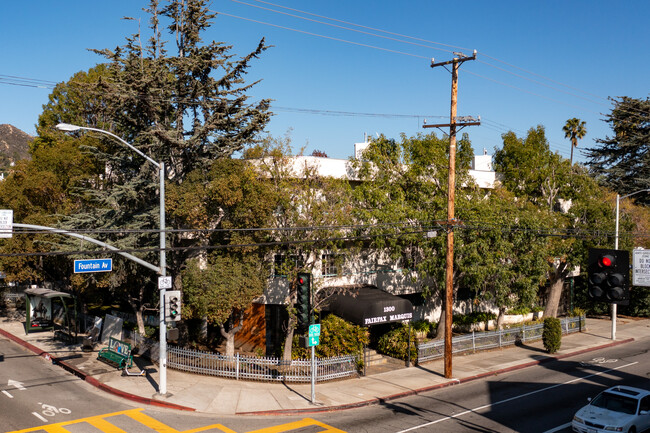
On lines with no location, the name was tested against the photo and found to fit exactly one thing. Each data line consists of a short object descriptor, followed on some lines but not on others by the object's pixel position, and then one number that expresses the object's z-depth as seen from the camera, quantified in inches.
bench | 906.1
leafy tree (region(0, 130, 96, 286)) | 1177.8
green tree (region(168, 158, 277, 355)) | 874.1
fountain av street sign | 726.5
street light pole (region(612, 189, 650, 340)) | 1373.0
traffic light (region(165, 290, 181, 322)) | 777.6
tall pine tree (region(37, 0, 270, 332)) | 952.3
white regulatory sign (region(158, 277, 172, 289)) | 781.3
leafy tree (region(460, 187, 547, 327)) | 1058.1
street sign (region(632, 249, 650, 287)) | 805.1
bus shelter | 1214.2
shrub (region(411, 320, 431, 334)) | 1222.7
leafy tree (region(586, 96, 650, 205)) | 2185.0
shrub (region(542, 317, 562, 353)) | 1170.0
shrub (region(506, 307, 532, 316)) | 1524.4
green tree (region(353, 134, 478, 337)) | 1068.5
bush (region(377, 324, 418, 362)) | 1055.3
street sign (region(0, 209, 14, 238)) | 615.2
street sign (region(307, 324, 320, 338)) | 767.8
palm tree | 2593.5
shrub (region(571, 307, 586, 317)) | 1528.3
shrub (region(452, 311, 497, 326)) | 1371.8
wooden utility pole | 906.7
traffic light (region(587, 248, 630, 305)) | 438.6
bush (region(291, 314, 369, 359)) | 947.3
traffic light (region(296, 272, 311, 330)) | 732.7
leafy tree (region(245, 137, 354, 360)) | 930.7
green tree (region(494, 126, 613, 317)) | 1441.9
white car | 621.0
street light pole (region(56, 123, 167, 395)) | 773.9
